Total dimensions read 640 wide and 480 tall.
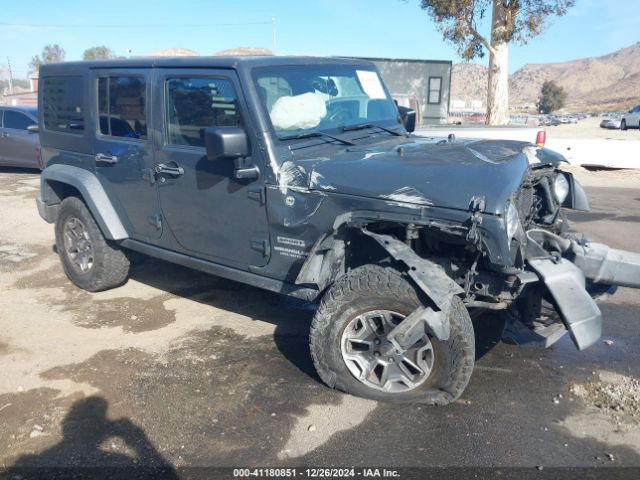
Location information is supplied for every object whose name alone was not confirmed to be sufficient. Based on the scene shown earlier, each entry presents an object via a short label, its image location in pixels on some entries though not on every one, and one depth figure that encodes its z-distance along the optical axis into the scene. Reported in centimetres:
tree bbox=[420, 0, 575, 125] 1777
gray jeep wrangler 310
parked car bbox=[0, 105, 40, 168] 1223
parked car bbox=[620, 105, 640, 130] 3016
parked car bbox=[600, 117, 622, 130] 3260
